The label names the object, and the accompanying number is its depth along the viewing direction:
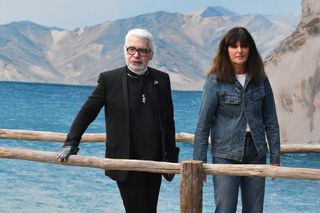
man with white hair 4.60
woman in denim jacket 4.70
